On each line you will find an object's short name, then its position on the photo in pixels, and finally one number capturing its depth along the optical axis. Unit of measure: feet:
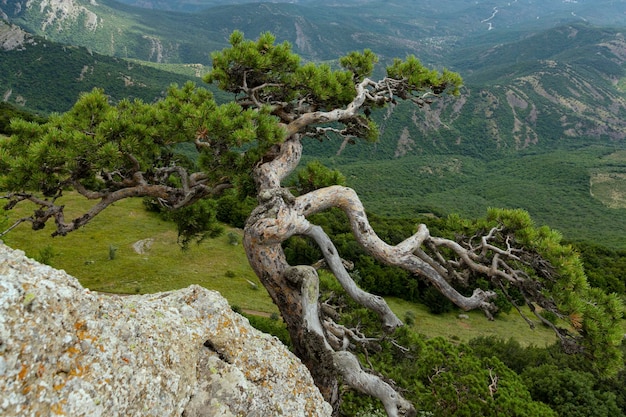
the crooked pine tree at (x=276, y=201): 15.94
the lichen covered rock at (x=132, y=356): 7.22
